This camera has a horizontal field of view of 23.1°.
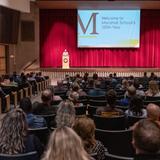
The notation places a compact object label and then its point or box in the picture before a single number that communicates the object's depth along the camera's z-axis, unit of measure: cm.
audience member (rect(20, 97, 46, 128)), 510
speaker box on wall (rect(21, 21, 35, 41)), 2249
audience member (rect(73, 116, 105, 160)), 335
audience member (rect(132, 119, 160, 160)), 261
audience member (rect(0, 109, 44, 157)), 355
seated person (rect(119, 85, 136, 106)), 733
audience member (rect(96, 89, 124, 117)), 613
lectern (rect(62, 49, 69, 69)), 2258
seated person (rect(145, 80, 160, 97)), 870
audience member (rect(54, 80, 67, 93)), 1072
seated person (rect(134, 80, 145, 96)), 891
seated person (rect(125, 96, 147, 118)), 594
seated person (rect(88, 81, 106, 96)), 955
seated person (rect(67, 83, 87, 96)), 872
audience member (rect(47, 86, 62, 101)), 850
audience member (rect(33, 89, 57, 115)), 638
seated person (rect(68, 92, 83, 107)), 707
